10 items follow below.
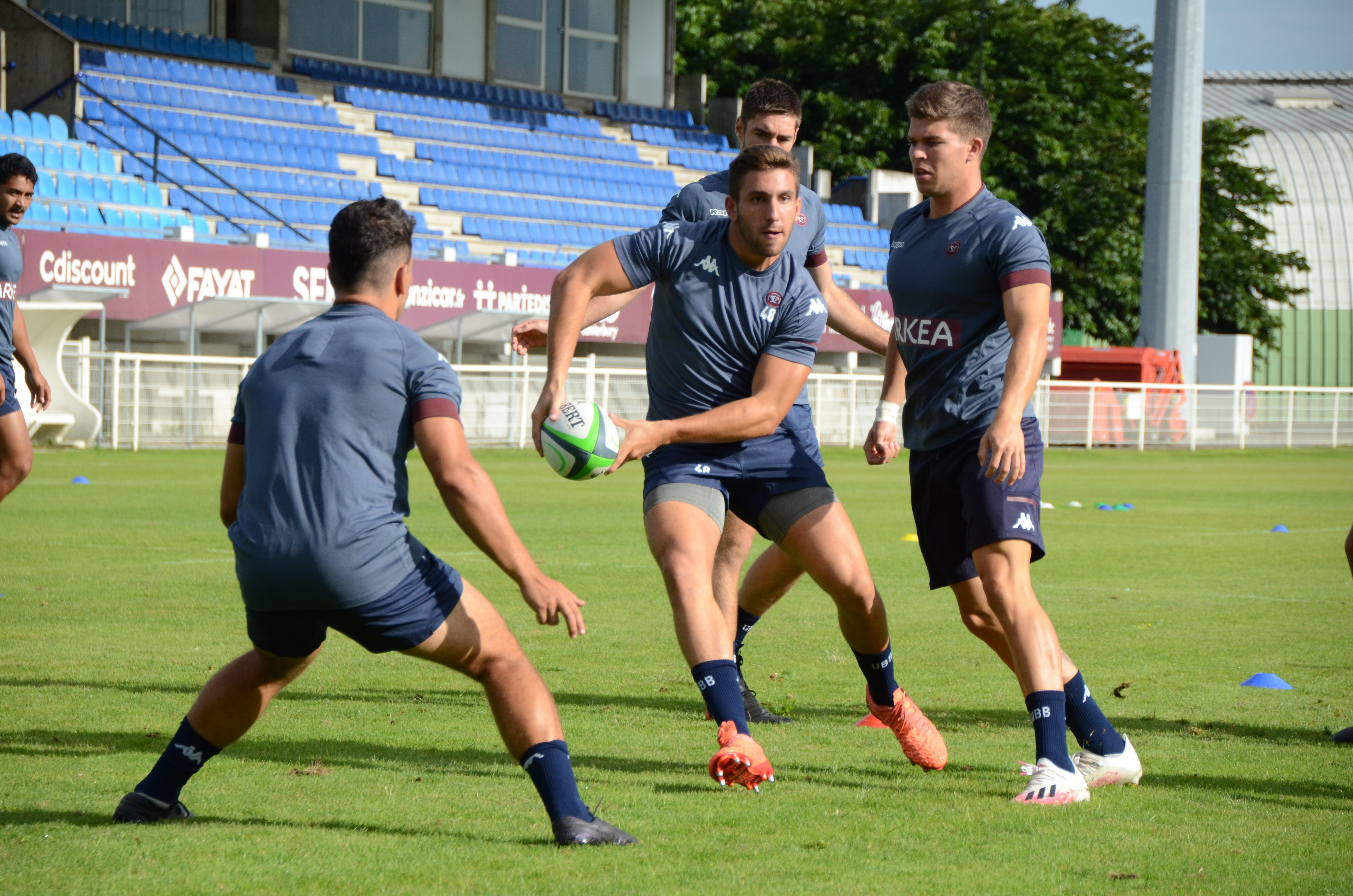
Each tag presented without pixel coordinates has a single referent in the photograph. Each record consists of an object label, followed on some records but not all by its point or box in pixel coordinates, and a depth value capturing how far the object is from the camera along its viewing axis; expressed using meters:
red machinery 67.62
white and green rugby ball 9.45
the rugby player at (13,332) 15.09
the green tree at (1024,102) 94.25
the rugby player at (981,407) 9.29
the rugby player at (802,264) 11.68
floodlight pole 69.37
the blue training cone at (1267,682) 13.17
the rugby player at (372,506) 7.32
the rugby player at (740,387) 9.96
